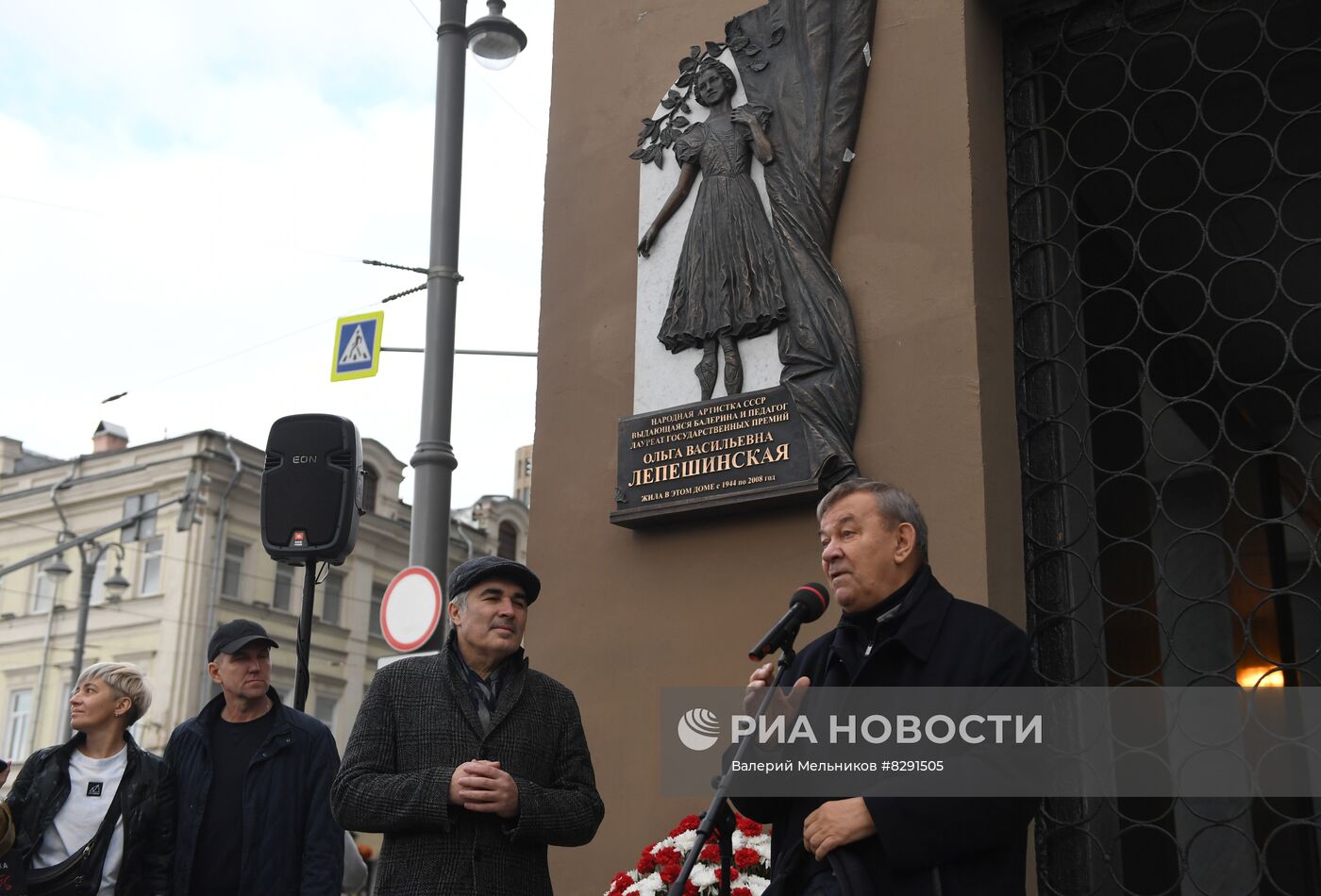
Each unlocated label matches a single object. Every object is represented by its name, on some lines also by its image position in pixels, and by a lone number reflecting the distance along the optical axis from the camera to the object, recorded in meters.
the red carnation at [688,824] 5.17
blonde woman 4.75
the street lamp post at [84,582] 24.73
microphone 3.32
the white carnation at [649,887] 4.88
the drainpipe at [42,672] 31.12
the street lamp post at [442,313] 8.51
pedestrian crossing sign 10.92
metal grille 5.50
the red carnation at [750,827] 4.93
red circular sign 8.09
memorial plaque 5.68
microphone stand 3.10
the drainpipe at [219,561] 30.19
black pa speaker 6.02
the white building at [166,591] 30.22
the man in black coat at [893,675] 3.10
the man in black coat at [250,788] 4.73
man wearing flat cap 3.77
